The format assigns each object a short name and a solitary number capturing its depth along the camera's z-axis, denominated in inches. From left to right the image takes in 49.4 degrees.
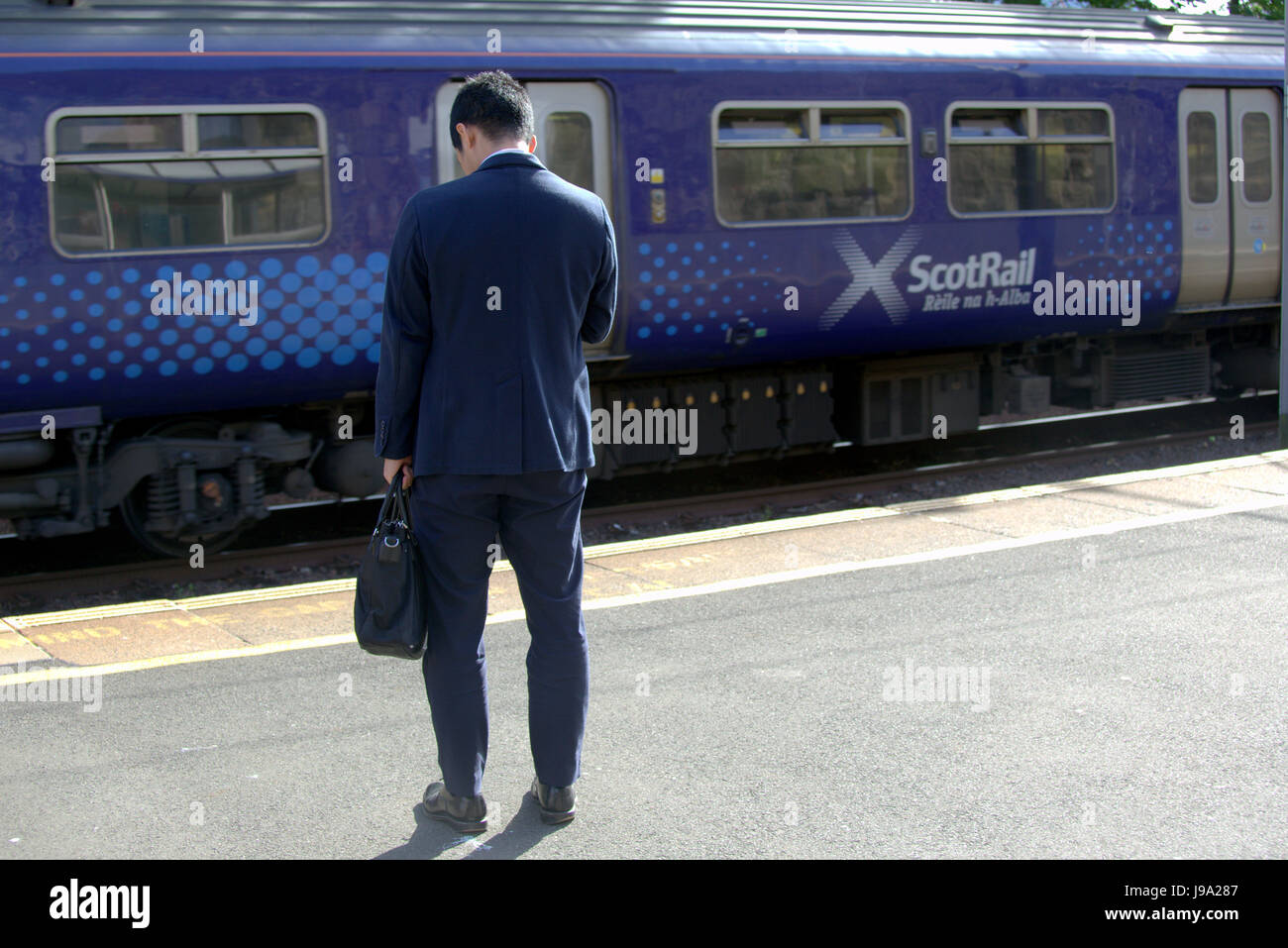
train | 290.4
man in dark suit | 144.2
